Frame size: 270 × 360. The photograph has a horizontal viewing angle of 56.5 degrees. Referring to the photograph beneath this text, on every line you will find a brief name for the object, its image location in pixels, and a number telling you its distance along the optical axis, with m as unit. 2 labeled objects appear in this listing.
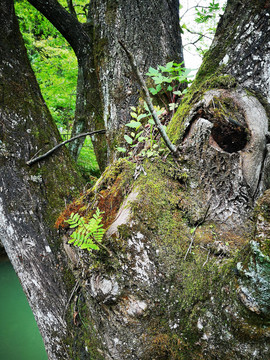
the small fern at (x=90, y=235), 1.10
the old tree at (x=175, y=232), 1.03
